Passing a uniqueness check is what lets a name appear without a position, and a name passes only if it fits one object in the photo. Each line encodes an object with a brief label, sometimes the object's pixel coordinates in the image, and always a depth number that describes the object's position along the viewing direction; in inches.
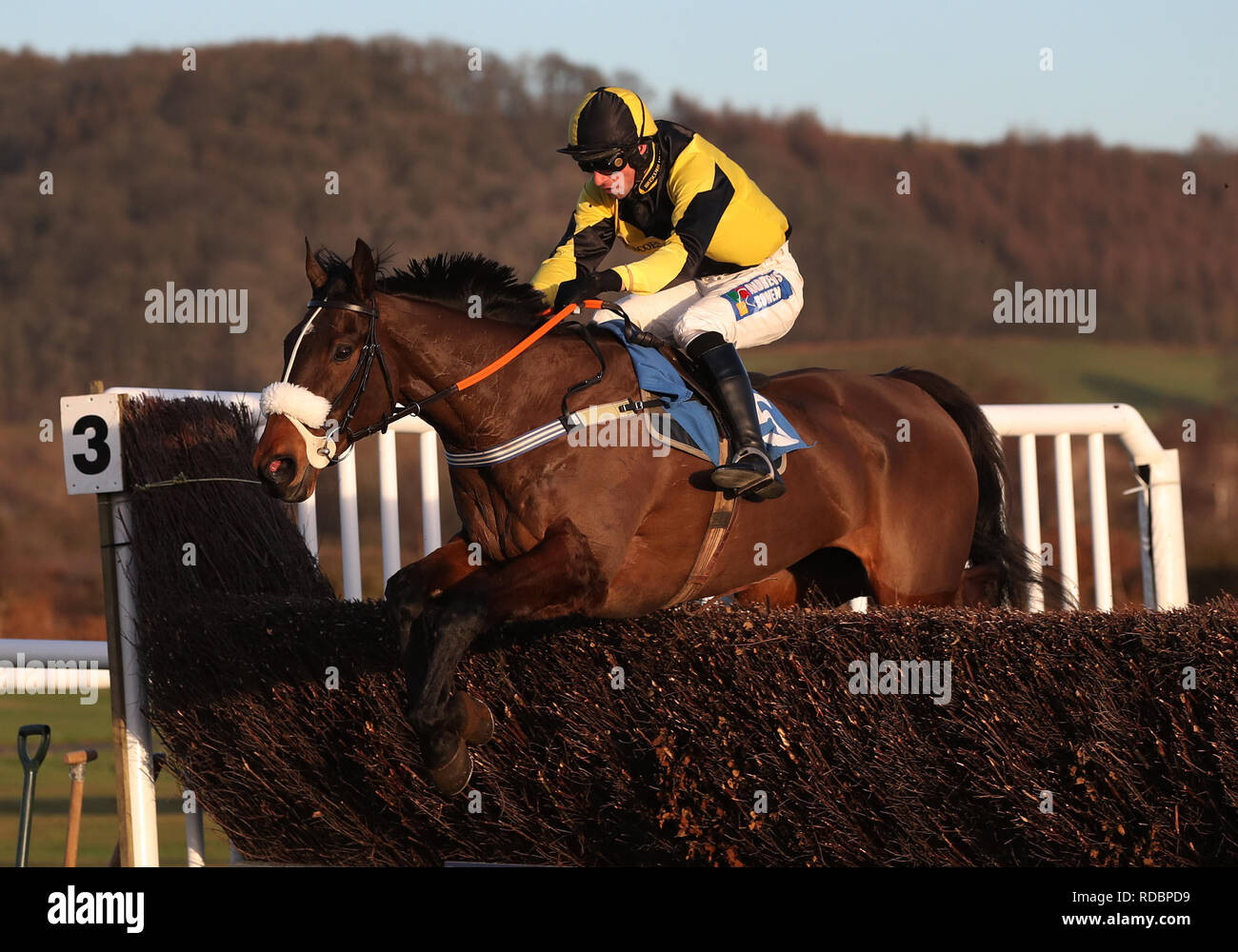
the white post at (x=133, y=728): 408.2
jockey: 354.3
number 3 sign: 411.5
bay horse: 311.1
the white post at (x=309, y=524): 453.4
